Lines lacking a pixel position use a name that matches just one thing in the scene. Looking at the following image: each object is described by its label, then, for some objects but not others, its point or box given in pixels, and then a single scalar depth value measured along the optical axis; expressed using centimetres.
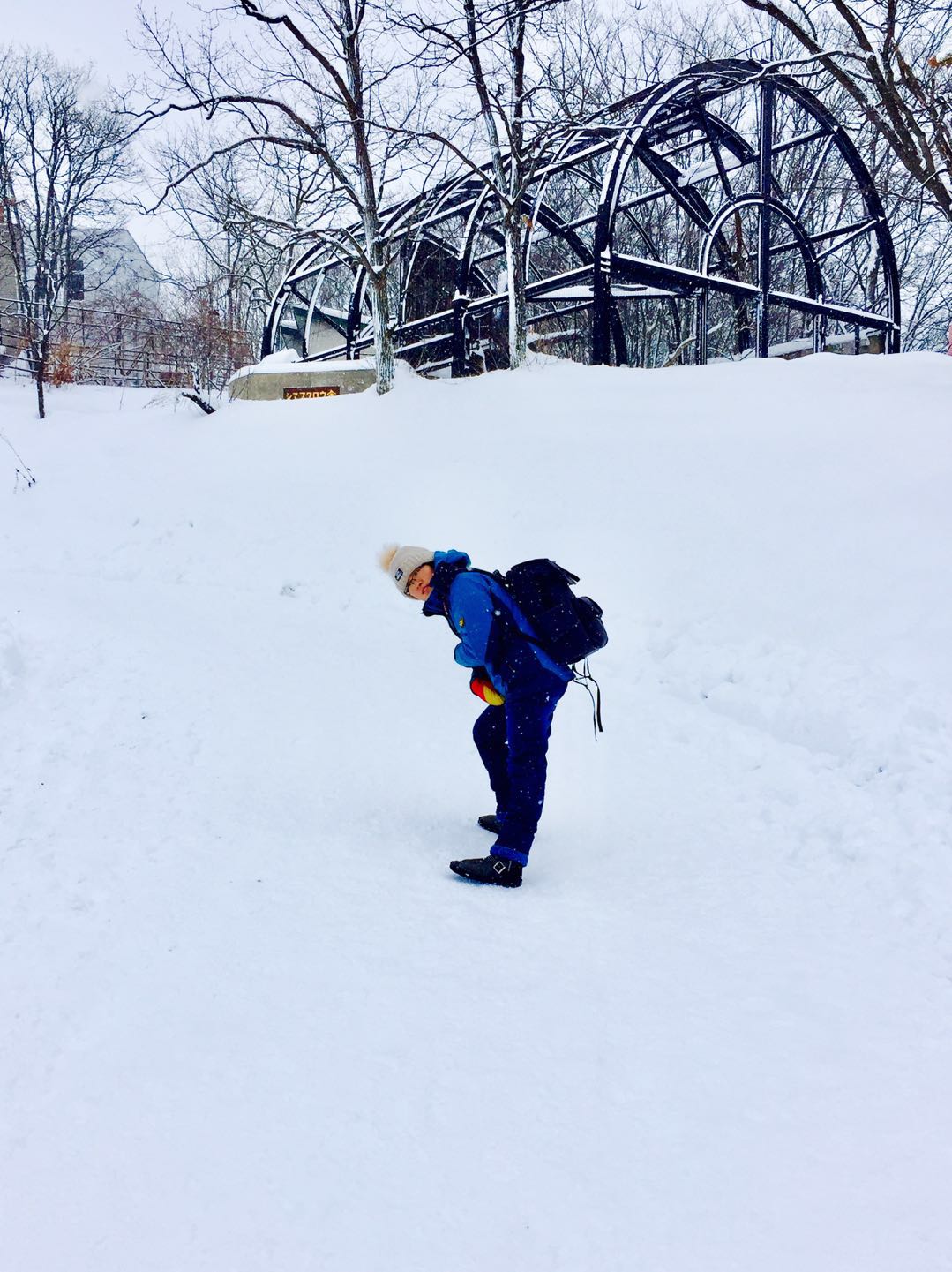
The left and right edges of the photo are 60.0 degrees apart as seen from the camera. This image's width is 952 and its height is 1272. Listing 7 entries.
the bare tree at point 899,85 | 866
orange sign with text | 1437
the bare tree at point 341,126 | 1209
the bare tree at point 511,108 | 1131
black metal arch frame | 1275
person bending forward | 353
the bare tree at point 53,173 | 2867
